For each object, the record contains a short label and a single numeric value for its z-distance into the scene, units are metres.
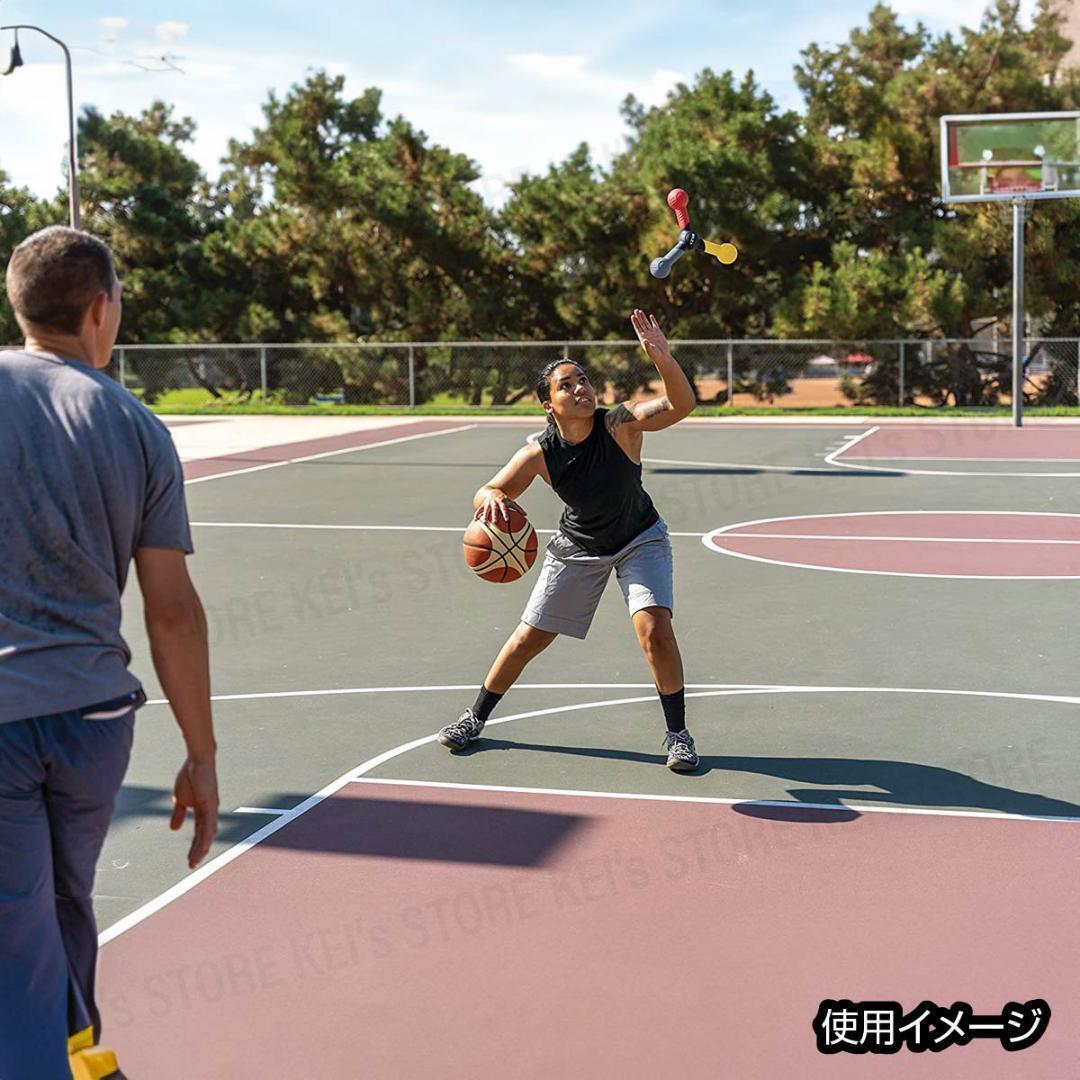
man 3.07
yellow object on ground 3.36
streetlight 25.40
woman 6.70
